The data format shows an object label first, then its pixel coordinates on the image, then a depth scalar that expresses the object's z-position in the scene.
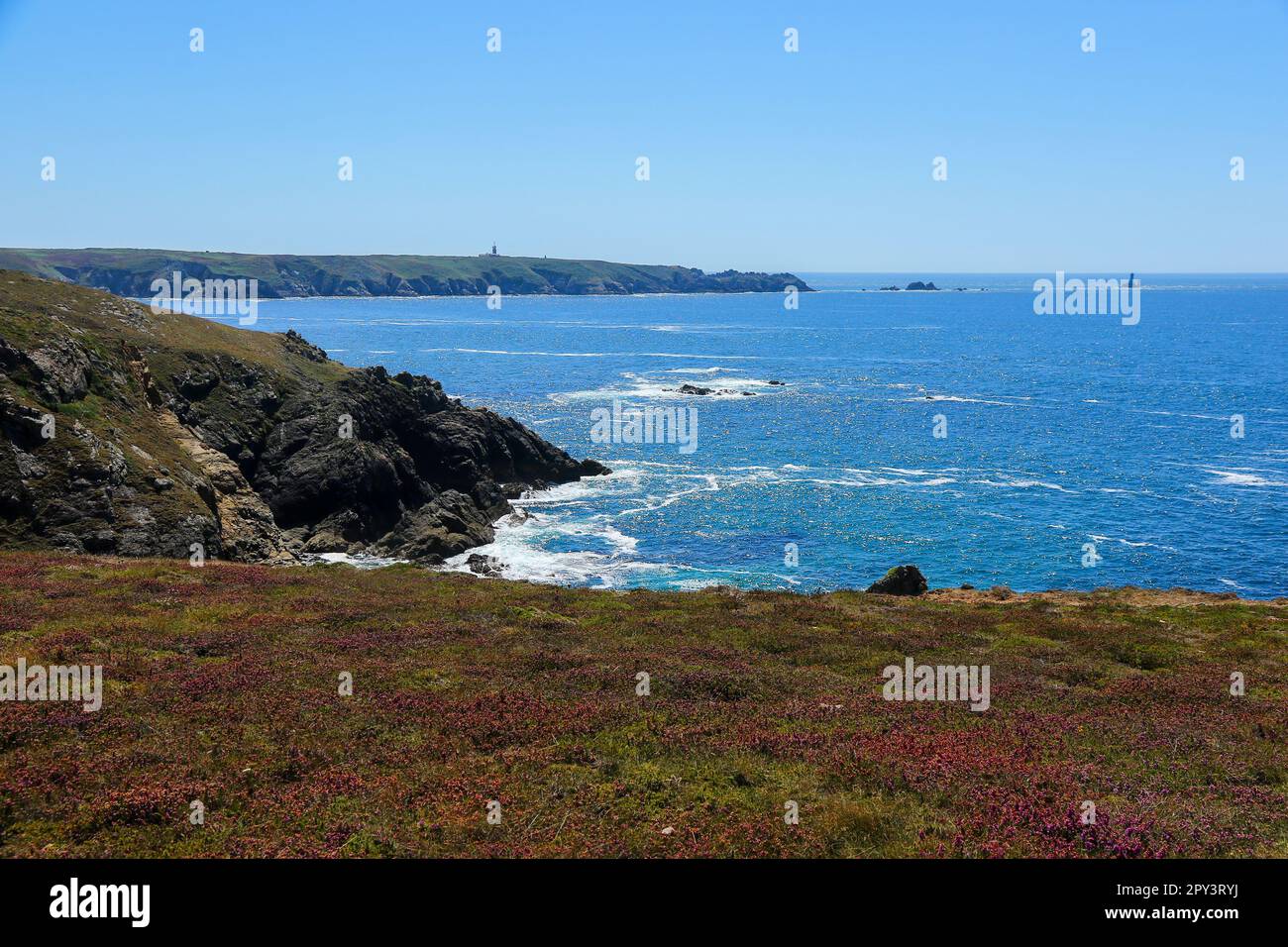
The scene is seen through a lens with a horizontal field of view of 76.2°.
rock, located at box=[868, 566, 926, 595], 43.97
